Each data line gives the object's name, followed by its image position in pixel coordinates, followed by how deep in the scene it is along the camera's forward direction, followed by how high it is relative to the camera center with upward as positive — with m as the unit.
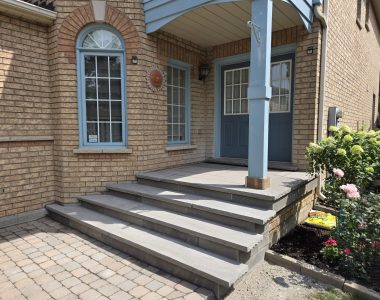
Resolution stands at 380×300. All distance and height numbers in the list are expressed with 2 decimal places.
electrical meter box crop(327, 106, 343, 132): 4.67 +0.24
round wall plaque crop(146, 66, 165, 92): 4.55 +0.88
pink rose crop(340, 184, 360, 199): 2.73 -0.64
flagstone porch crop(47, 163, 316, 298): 2.65 -1.11
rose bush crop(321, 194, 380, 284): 2.61 -1.10
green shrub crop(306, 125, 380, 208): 3.24 -0.37
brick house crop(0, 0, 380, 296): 3.87 +0.72
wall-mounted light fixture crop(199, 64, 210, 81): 5.59 +1.24
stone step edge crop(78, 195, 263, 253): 2.60 -1.14
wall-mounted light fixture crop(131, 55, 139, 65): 4.36 +1.13
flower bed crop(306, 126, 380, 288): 2.64 -0.76
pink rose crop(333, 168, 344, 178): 3.09 -0.50
